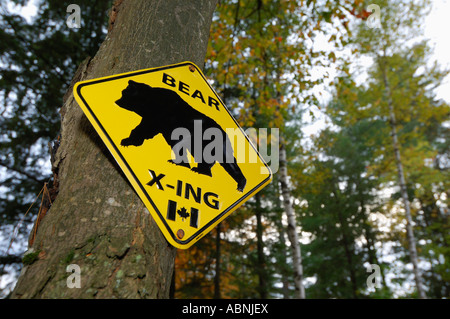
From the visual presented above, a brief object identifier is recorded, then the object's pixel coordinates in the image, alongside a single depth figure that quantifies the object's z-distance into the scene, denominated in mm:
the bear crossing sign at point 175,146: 994
